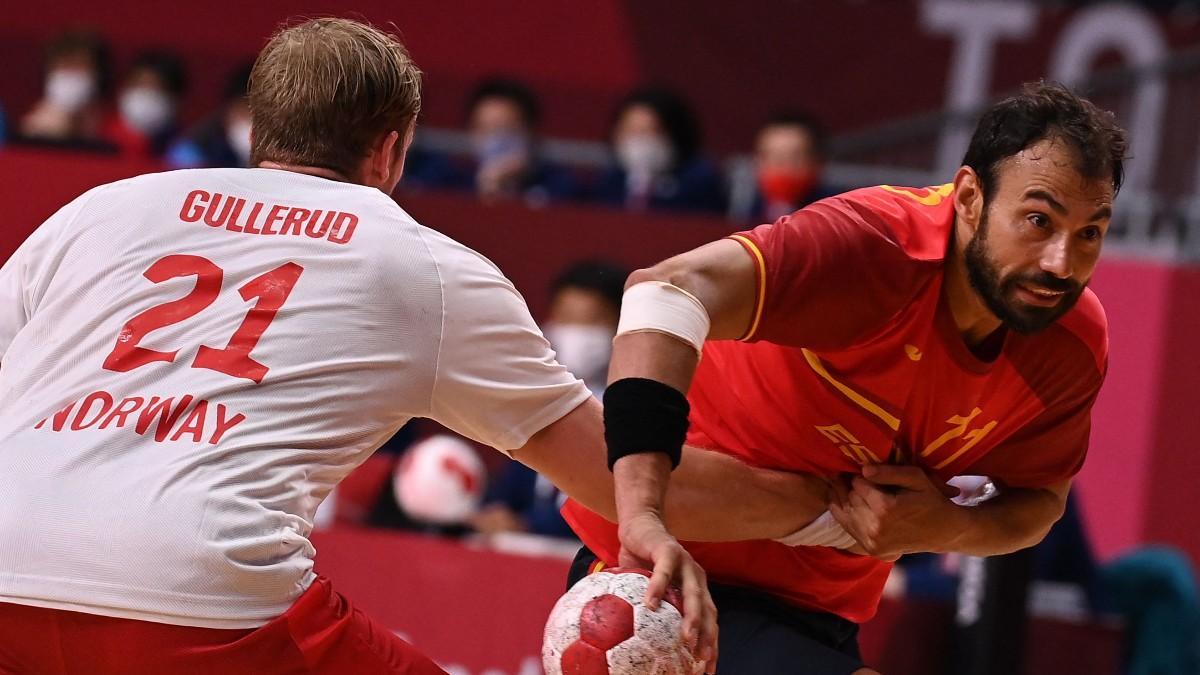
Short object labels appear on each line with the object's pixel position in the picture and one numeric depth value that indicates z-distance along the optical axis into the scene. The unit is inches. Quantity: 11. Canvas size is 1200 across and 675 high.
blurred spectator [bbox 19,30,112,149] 742.5
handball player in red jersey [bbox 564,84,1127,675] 258.1
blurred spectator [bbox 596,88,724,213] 701.9
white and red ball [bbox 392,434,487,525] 524.7
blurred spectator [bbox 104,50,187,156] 783.7
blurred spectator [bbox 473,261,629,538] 574.2
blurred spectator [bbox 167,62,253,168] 703.7
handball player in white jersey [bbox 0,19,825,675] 221.9
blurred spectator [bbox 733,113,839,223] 677.3
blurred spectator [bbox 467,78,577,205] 712.4
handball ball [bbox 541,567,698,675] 219.9
